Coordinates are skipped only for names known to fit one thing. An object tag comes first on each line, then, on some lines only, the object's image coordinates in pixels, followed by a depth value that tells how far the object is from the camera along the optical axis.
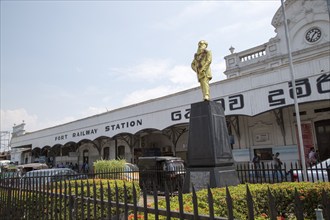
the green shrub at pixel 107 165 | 15.25
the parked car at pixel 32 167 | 22.87
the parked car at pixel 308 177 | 9.02
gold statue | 8.39
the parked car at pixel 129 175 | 13.38
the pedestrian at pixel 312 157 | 15.18
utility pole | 11.87
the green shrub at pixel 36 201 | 3.07
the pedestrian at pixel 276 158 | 15.65
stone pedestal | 7.43
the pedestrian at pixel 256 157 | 17.30
